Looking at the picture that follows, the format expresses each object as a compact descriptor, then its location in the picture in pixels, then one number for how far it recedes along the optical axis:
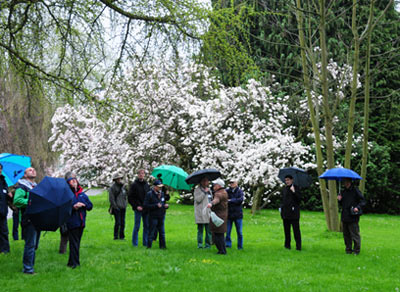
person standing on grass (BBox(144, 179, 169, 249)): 10.35
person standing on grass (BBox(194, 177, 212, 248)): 10.53
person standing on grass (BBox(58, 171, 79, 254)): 9.73
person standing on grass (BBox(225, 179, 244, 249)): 10.75
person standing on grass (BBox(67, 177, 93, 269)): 7.86
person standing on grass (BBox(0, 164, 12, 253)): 8.80
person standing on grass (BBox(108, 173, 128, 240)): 12.07
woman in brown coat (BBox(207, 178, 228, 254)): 9.72
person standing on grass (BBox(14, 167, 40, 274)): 7.41
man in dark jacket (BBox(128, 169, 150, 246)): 10.94
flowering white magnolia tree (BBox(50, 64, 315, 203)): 19.22
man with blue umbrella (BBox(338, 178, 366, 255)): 9.94
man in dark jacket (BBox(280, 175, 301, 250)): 10.51
